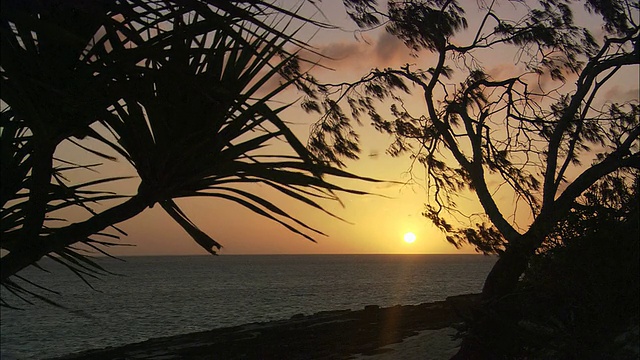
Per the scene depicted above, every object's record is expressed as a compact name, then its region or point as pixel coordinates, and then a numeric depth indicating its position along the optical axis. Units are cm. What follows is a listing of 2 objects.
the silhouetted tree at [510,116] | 1212
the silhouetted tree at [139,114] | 268
